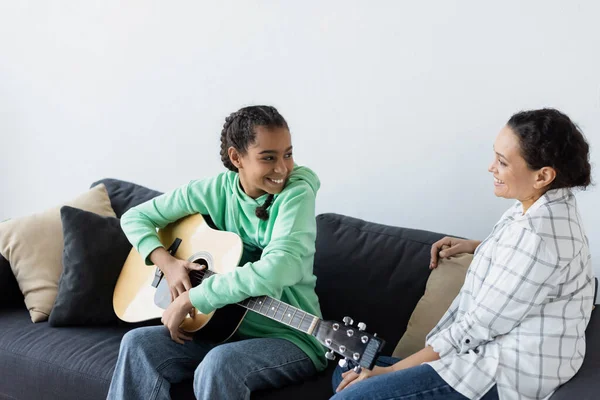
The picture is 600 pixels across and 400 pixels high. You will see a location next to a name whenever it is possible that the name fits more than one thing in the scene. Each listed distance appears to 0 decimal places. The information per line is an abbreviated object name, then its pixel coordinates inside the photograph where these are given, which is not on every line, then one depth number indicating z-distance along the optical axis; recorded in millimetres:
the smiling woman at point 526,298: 1770
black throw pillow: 2586
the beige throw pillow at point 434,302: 2242
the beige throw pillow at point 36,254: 2686
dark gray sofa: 2330
